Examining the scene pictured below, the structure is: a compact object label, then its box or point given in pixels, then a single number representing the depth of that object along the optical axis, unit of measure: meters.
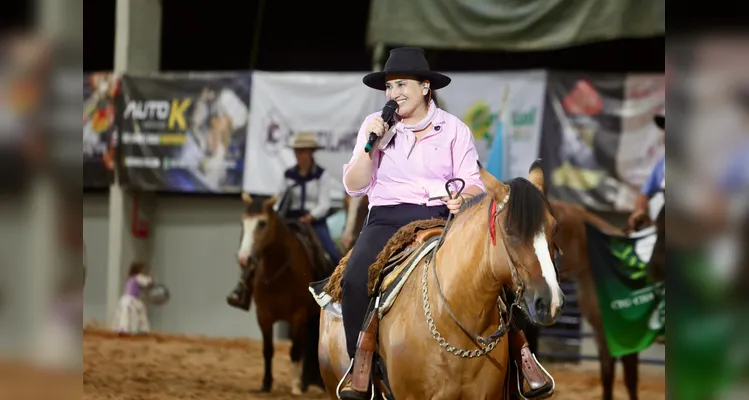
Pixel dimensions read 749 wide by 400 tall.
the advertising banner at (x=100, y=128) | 26.84
